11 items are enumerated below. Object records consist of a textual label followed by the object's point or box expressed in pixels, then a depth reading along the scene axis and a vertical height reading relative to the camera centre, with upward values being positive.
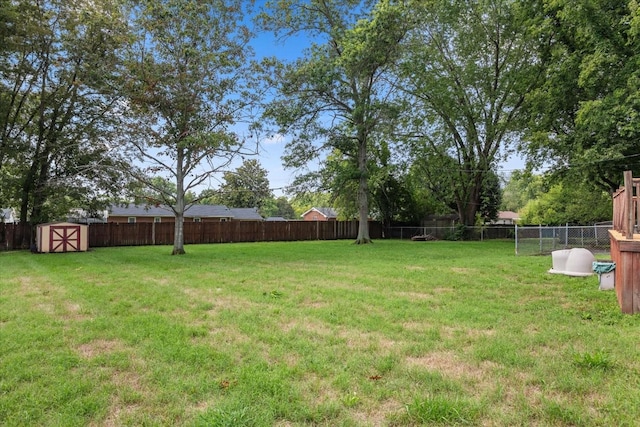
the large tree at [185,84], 13.02 +4.88
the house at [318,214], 48.94 +1.04
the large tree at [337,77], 17.56 +7.08
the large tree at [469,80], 20.38 +7.95
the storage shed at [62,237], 15.63 -0.74
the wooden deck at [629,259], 4.85 -0.46
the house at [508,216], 54.12 +1.03
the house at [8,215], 37.05 +0.45
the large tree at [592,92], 14.07 +5.53
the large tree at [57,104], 14.93 +5.26
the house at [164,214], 31.04 +0.53
